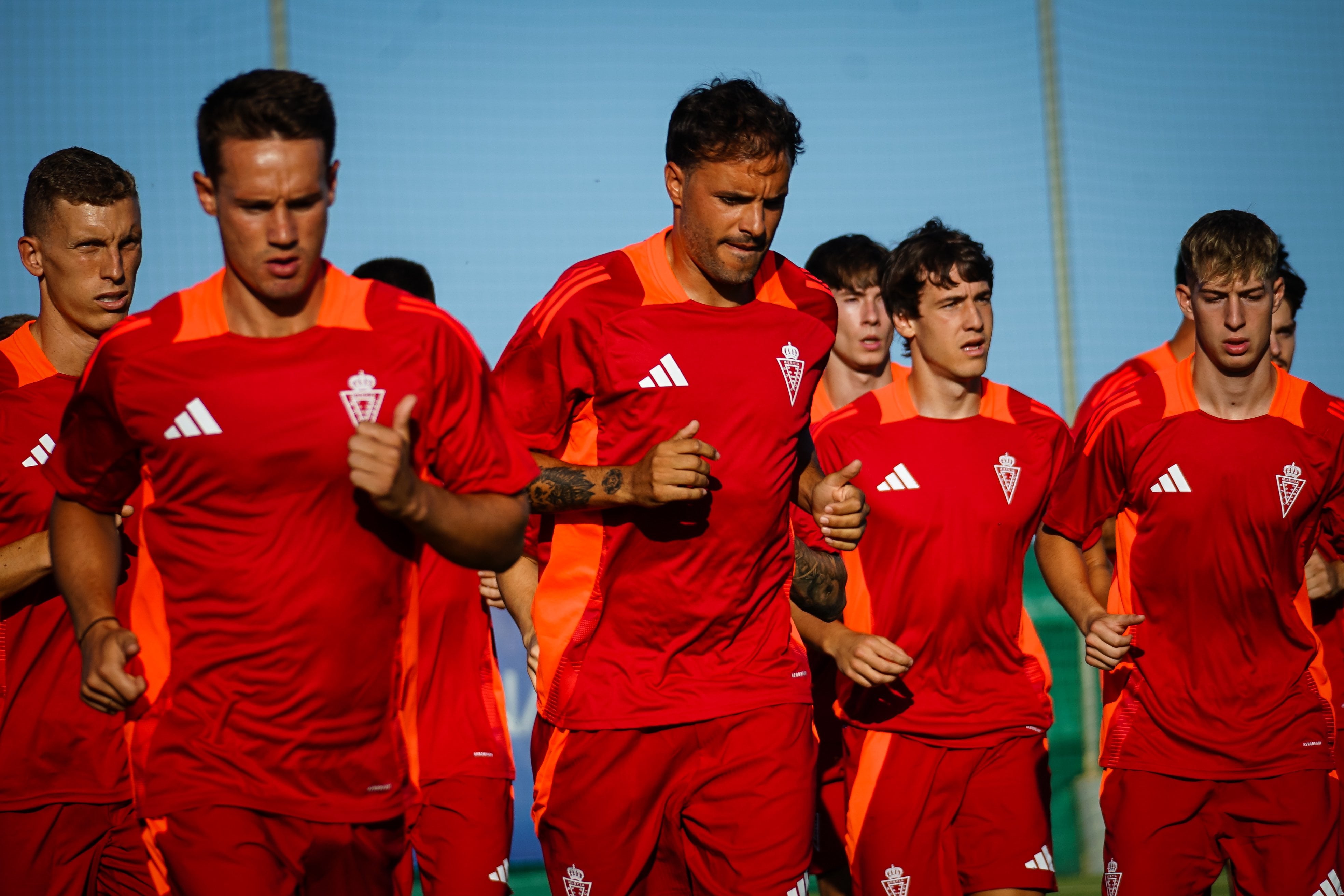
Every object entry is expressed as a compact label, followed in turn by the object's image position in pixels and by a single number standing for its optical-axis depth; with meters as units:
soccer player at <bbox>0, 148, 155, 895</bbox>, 9.62
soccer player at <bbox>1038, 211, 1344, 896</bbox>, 10.11
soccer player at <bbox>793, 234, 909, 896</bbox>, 12.55
